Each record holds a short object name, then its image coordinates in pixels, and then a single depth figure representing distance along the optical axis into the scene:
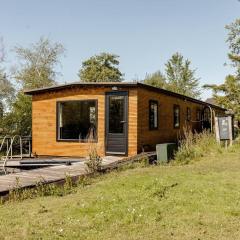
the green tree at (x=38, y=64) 32.89
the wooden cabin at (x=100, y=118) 11.37
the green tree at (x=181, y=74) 40.68
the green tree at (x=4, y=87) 28.84
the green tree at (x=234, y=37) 28.53
